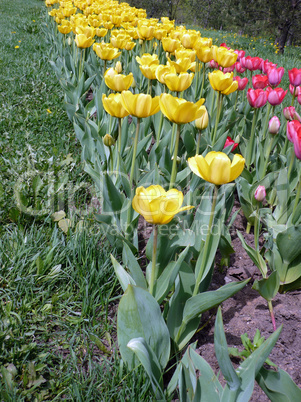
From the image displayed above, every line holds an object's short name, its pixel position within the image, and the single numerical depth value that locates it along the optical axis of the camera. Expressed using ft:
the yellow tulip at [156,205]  3.10
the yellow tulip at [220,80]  6.05
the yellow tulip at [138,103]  4.46
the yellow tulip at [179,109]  4.17
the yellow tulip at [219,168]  3.15
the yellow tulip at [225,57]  7.52
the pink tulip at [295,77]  6.95
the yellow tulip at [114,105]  4.96
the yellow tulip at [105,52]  7.75
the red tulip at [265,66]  8.60
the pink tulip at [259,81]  7.77
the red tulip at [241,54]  10.48
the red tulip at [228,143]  6.73
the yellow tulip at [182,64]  6.69
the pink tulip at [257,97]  6.82
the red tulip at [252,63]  9.00
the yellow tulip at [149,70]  6.25
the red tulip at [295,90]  7.13
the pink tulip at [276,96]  6.62
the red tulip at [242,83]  8.09
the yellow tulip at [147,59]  6.99
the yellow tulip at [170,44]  8.71
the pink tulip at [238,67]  9.61
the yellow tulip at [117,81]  5.50
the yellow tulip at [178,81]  5.19
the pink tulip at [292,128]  4.63
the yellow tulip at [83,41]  8.91
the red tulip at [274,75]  7.54
